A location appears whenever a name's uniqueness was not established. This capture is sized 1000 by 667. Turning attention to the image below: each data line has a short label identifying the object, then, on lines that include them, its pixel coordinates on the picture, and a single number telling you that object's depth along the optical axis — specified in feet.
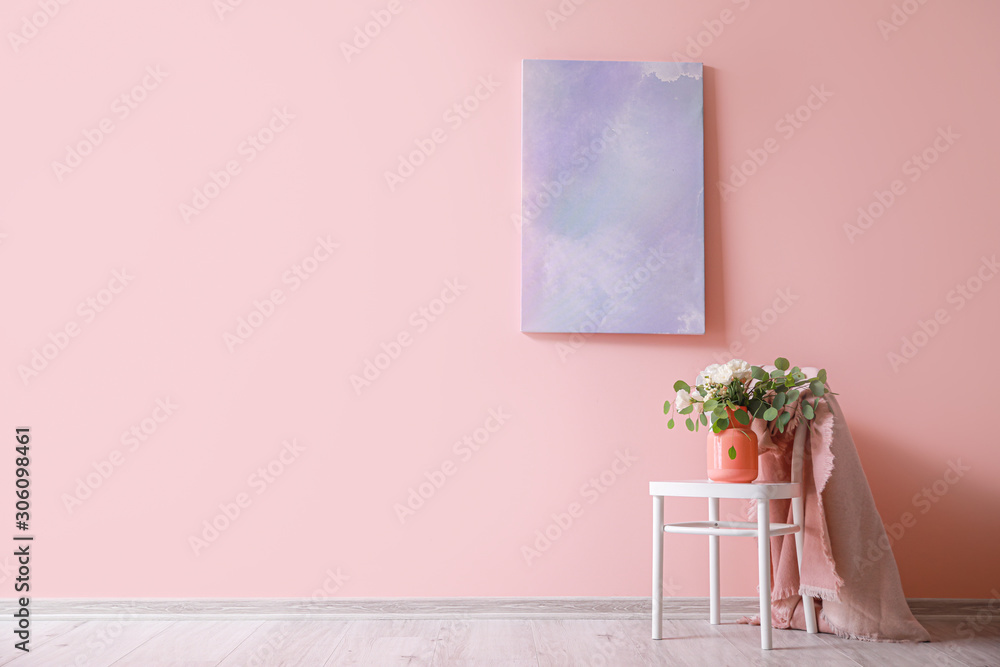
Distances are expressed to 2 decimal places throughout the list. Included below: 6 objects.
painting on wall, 7.70
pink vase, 6.64
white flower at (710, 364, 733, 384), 6.71
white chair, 6.17
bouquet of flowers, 6.74
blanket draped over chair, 6.61
